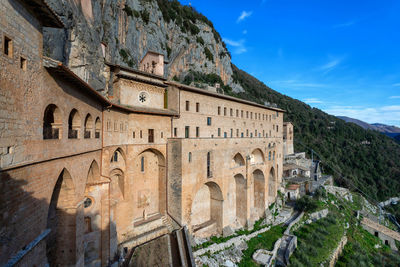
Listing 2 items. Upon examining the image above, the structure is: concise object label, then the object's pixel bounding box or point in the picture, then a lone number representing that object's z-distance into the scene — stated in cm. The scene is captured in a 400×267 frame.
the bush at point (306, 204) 2722
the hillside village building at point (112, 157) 513
